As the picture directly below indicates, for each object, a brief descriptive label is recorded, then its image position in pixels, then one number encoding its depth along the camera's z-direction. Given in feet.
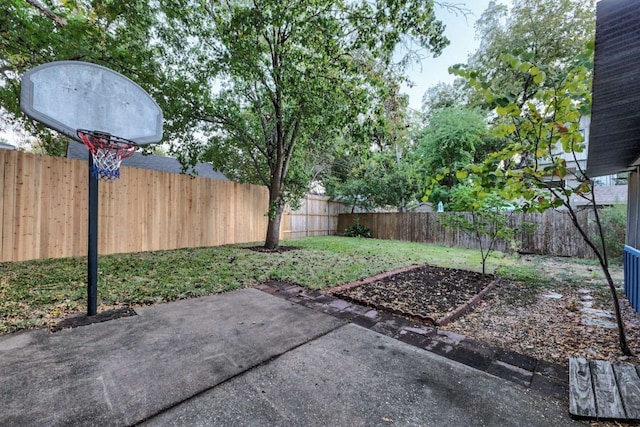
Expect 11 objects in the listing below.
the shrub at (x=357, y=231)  40.62
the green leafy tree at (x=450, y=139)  35.76
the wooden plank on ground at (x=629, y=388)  4.88
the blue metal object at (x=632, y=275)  10.40
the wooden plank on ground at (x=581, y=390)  4.97
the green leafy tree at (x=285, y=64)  15.53
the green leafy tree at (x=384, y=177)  32.89
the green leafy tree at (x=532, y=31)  32.81
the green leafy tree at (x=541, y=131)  6.57
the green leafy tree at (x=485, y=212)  14.82
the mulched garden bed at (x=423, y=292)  10.12
